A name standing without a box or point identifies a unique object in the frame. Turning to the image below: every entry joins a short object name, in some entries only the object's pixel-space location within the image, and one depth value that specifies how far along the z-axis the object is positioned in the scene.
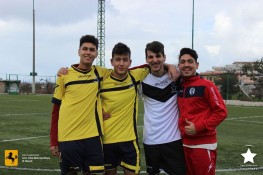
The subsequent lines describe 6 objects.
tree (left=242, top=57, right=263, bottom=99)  29.20
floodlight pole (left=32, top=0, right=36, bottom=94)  41.62
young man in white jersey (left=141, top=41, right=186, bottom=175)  4.05
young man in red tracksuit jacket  3.79
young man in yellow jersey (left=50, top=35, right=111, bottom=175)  3.90
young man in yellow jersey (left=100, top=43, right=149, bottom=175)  4.00
